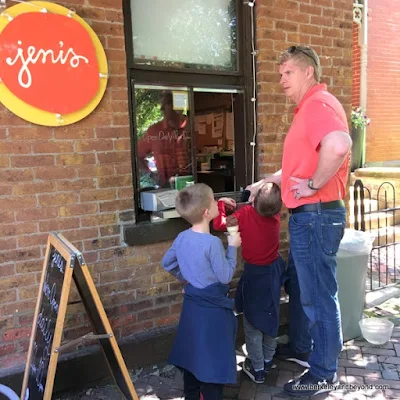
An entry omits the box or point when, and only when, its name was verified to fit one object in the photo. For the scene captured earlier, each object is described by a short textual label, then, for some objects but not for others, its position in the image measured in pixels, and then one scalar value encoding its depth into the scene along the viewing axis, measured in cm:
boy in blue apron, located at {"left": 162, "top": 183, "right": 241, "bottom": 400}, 245
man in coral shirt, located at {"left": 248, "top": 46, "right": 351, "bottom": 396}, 259
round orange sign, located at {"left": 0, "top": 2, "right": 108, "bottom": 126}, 268
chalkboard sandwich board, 216
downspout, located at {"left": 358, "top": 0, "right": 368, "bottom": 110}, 865
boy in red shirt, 292
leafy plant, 876
